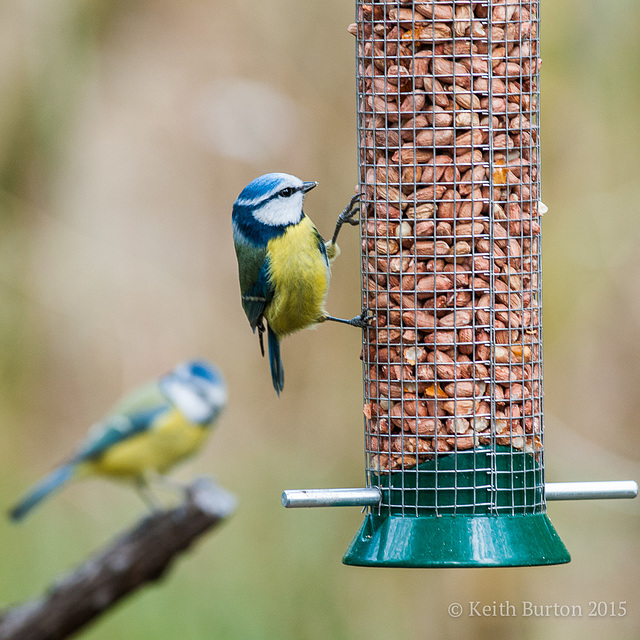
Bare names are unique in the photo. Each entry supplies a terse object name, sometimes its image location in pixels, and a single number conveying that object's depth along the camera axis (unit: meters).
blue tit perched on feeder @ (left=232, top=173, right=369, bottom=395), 7.95
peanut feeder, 6.76
